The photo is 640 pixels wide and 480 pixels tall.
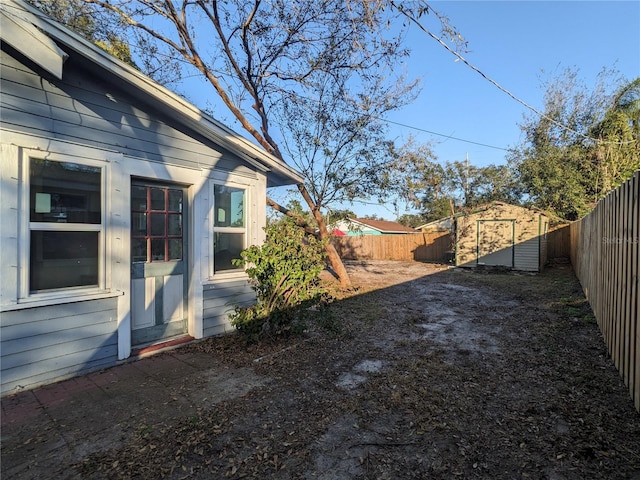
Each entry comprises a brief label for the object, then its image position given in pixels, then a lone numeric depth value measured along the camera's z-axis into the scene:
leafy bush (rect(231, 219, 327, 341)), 4.13
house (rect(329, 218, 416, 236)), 36.94
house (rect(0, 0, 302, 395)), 2.80
